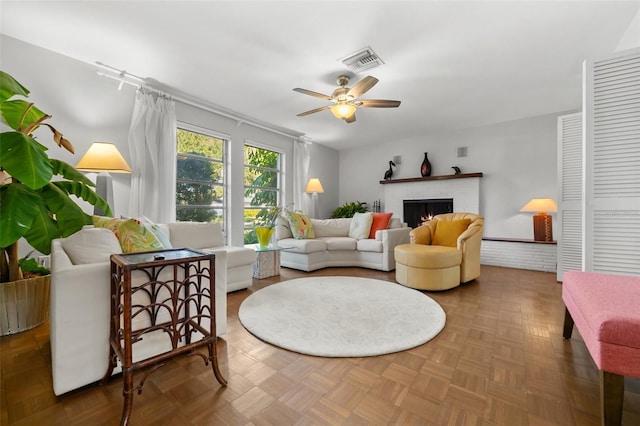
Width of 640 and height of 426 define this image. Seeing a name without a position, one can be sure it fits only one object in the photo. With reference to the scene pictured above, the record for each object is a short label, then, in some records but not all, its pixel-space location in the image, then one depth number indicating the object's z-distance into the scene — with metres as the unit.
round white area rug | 1.84
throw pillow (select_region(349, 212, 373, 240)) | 4.49
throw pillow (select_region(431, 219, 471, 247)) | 3.51
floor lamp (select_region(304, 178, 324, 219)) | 5.52
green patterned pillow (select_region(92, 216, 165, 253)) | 1.80
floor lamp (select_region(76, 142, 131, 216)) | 2.49
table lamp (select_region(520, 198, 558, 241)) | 4.01
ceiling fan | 2.77
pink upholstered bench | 1.04
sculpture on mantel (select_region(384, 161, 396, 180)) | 5.92
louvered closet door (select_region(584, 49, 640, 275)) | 1.91
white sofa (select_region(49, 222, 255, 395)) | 1.31
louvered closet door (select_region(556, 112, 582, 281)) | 3.40
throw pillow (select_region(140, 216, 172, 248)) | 2.05
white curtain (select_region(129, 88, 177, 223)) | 3.17
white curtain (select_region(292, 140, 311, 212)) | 5.49
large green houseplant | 1.41
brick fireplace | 4.95
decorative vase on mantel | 5.40
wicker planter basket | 1.95
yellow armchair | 3.03
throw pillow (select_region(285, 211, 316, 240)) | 4.40
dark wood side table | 1.20
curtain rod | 2.97
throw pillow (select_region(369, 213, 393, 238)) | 4.46
